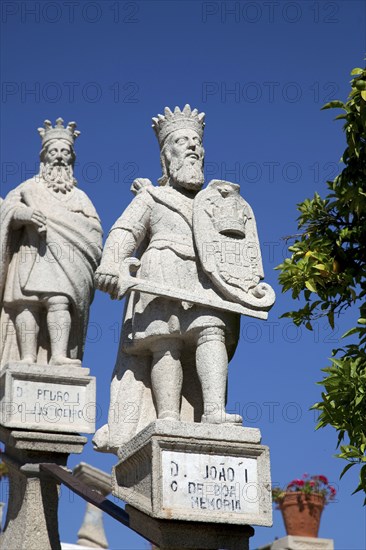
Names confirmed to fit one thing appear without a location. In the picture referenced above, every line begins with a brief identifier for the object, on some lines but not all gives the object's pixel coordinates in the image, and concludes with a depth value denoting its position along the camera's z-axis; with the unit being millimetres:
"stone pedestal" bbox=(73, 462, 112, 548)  14148
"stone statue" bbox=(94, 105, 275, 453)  8016
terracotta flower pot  14070
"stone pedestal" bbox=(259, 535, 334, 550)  13633
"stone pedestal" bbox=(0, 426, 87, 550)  9906
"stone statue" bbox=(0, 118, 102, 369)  10273
